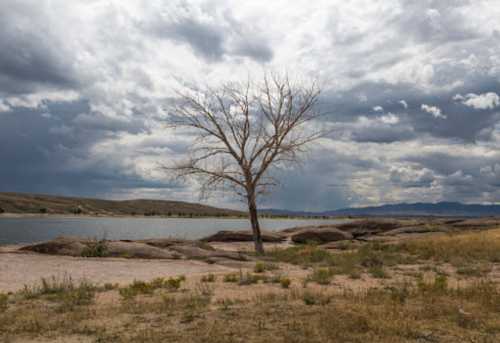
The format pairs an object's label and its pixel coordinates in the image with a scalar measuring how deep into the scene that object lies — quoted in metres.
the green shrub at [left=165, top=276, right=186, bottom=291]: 13.30
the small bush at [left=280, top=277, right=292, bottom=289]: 13.38
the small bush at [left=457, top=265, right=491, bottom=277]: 16.89
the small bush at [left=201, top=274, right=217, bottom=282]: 14.73
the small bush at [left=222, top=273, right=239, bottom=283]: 14.65
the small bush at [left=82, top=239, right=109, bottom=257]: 23.03
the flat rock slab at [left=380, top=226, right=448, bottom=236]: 39.28
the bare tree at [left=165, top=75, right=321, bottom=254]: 26.44
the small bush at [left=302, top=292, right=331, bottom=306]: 10.61
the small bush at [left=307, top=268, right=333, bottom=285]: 14.27
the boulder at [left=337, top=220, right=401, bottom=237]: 43.94
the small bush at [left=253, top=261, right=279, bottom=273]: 17.48
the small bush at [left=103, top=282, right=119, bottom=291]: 13.53
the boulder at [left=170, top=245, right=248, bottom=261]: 22.75
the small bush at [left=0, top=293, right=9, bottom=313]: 10.48
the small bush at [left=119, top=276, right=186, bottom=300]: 12.10
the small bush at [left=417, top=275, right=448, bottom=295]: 12.20
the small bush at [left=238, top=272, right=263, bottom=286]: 14.17
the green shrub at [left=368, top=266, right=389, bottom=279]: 15.94
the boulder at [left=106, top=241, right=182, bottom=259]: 23.41
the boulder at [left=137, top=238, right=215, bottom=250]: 27.22
